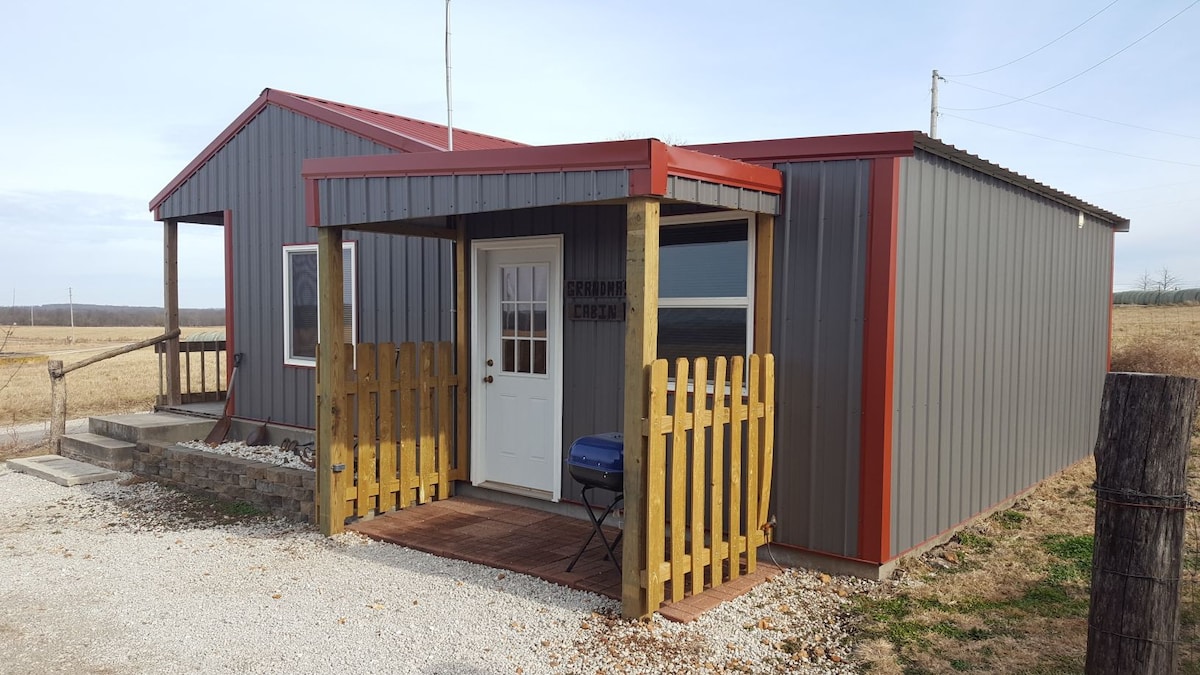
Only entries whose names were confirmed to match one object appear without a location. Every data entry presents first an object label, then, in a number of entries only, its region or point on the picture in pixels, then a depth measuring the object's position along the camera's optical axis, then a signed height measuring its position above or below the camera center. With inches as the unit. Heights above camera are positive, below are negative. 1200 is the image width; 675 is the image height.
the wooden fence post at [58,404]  364.5 -47.0
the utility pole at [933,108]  874.1 +212.8
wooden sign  228.4 +1.6
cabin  176.2 -6.9
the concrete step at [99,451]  330.6 -61.8
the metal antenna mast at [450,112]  277.8 +64.9
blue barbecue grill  177.5 -34.4
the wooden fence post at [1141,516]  88.5 -22.1
